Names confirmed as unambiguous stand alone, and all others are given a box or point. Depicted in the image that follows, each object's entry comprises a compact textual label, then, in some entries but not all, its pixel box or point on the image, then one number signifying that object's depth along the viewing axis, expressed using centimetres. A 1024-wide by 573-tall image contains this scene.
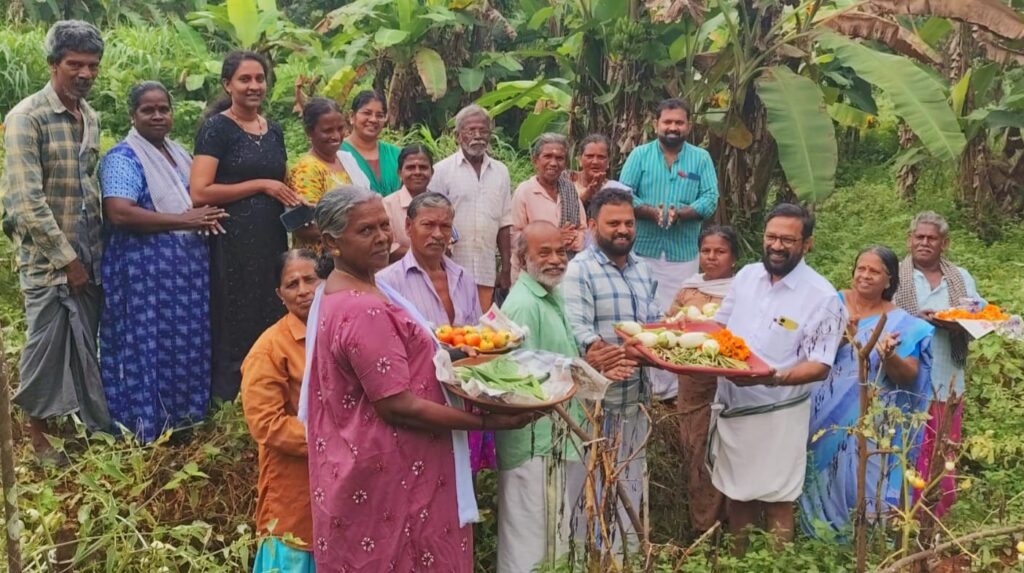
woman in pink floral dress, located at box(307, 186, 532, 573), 274
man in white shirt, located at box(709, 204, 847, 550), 395
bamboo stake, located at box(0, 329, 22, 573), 169
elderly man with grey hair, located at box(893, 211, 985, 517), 461
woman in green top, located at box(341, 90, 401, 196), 500
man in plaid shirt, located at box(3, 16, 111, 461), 396
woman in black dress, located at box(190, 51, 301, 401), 426
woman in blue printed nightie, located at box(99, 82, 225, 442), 420
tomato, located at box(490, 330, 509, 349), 336
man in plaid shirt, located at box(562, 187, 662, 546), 407
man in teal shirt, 577
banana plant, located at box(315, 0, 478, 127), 843
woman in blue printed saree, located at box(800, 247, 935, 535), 432
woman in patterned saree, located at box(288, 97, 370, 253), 447
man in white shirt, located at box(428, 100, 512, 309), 509
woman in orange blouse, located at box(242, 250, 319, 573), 346
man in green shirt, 368
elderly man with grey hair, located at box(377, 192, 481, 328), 391
